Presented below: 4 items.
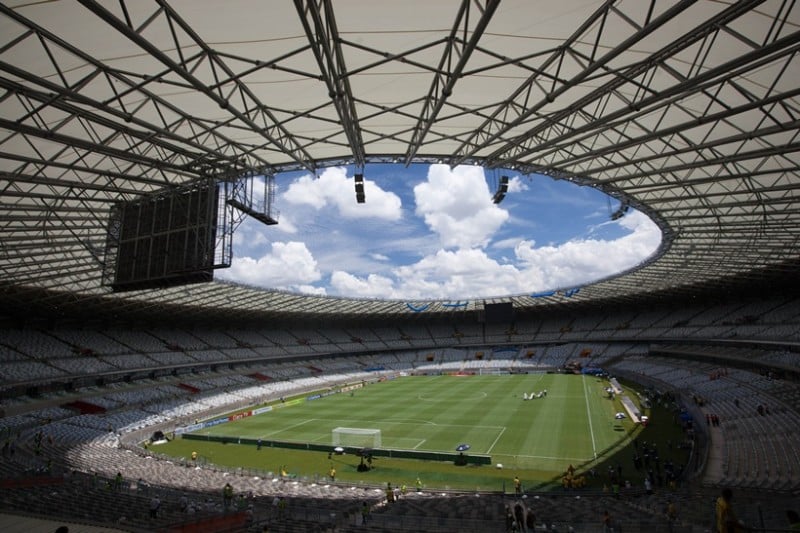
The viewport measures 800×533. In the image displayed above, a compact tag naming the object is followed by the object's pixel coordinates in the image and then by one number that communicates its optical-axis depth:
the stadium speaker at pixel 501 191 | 20.50
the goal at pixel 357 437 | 31.27
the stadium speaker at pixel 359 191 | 18.67
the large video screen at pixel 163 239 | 17.73
